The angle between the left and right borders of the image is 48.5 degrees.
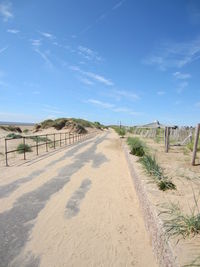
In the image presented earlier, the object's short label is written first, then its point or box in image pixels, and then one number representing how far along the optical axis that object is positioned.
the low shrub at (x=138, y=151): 11.82
